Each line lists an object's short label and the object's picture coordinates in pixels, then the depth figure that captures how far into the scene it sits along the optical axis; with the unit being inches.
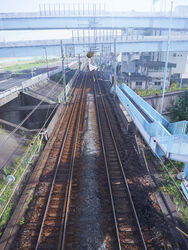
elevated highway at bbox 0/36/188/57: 1435.8
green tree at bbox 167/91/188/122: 784.3
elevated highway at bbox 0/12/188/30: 1901.8
